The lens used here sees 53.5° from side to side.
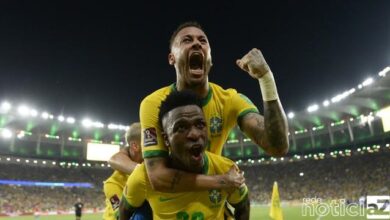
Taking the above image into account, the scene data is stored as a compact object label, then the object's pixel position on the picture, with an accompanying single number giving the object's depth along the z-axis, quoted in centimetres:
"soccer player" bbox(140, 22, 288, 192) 344
